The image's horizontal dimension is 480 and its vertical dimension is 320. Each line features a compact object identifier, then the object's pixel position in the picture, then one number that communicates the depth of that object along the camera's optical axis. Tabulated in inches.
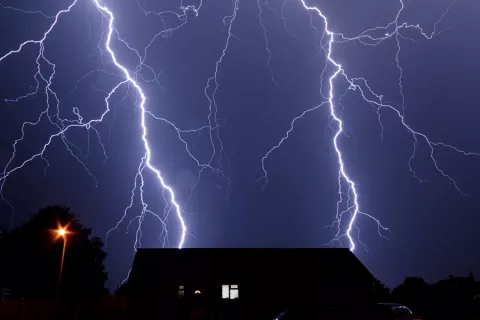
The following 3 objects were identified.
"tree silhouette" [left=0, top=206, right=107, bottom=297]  1084.5
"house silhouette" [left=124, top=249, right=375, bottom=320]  722.8
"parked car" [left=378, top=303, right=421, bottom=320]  457.7
